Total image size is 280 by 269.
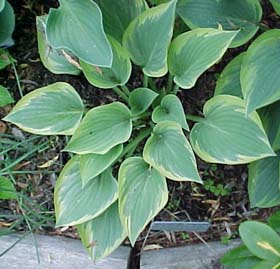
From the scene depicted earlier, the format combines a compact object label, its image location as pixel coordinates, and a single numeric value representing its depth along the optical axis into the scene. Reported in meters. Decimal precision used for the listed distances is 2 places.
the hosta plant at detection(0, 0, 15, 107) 1.34
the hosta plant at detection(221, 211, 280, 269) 1.18
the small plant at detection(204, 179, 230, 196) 1.42
